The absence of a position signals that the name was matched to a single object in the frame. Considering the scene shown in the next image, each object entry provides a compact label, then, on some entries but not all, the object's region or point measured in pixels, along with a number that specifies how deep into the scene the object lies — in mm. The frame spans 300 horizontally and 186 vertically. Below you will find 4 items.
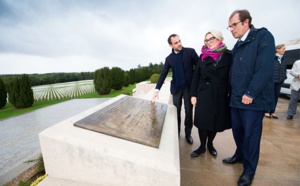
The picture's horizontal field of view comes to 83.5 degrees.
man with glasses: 1650
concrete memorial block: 1304
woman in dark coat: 2117
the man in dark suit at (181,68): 2705
